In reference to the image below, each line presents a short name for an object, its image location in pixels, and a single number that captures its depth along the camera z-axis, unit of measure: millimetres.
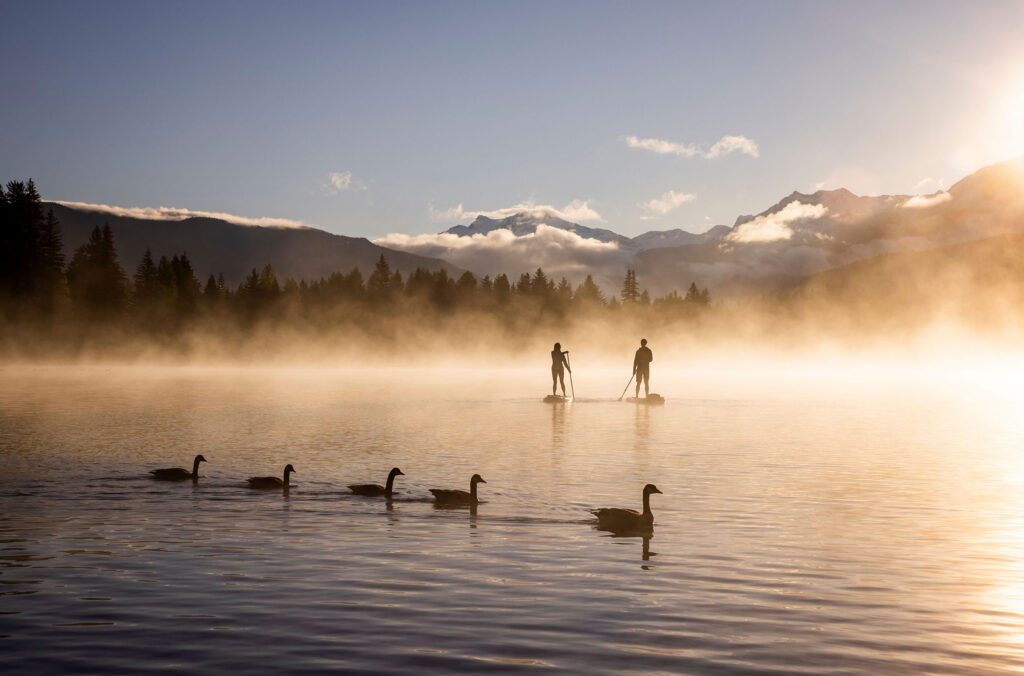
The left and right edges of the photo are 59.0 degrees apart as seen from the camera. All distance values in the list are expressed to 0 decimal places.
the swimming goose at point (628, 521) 17391
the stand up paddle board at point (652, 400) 53906
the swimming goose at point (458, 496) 20172
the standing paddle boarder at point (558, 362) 57125
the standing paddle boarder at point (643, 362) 55988
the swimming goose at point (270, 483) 22328
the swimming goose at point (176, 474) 23688
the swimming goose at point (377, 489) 21484
